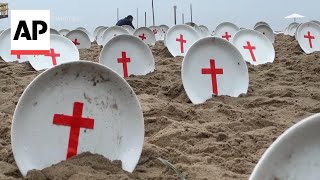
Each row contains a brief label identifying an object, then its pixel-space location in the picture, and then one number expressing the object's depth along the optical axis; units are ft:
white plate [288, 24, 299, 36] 47.26
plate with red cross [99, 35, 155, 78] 16.79
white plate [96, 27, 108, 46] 39.34
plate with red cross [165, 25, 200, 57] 25.00
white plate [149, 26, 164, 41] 46.21
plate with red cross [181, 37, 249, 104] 13.71
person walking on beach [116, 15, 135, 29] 44.52
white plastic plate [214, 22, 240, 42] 30.99
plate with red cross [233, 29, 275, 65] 22.26
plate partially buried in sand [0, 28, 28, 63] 23.44
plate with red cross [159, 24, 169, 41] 46.13
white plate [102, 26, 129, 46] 30.94
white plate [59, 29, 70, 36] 42.83
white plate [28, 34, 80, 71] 19.01
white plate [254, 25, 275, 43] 37.17
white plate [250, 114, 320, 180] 4.91
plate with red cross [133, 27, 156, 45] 34.40
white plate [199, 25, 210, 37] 41.86
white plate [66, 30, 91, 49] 33.24
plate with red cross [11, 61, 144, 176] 7.47
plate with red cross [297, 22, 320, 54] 27.27
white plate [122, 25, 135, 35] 40.31
